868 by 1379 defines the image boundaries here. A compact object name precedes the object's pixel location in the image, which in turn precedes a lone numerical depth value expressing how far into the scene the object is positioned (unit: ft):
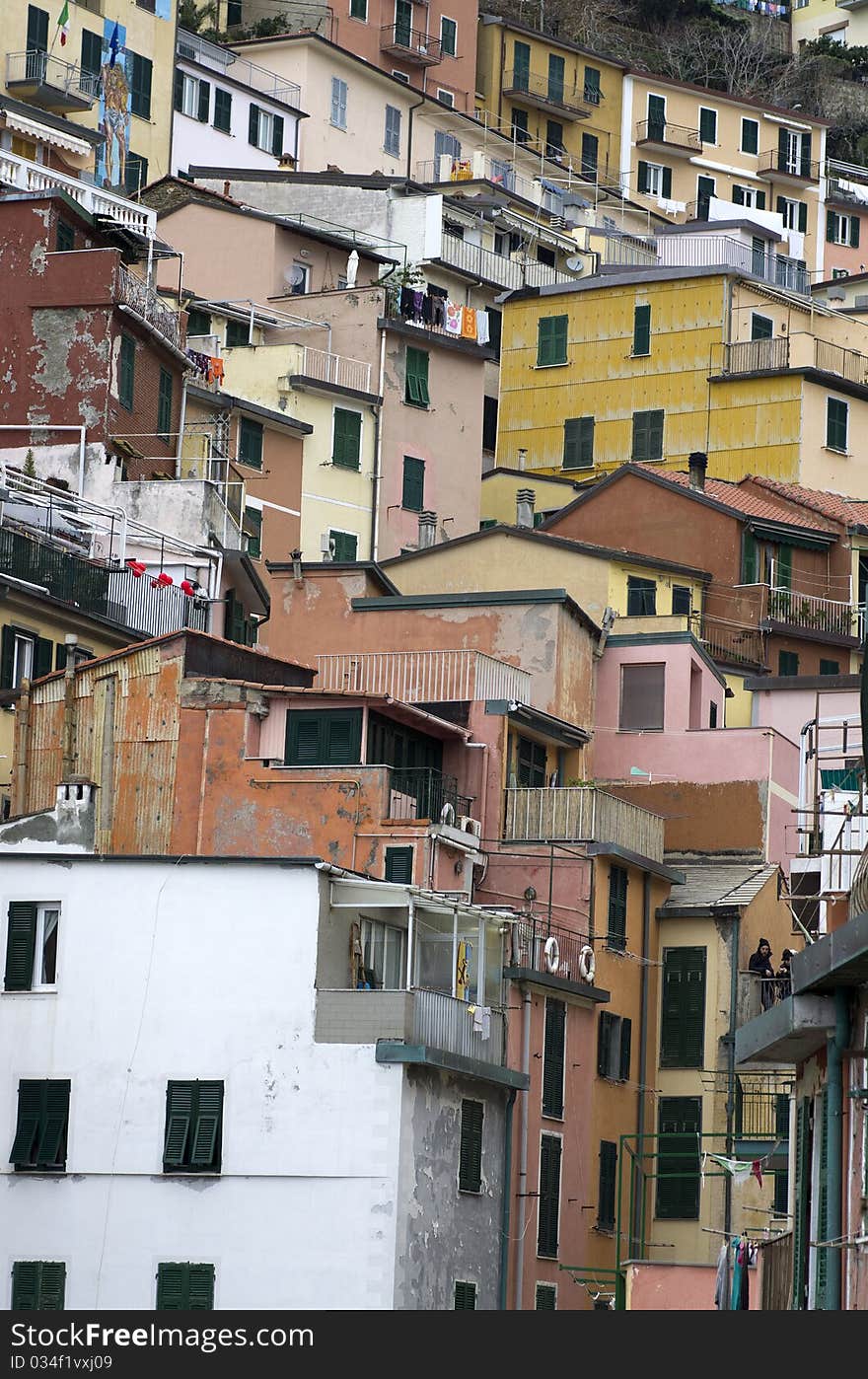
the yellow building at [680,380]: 268.62
